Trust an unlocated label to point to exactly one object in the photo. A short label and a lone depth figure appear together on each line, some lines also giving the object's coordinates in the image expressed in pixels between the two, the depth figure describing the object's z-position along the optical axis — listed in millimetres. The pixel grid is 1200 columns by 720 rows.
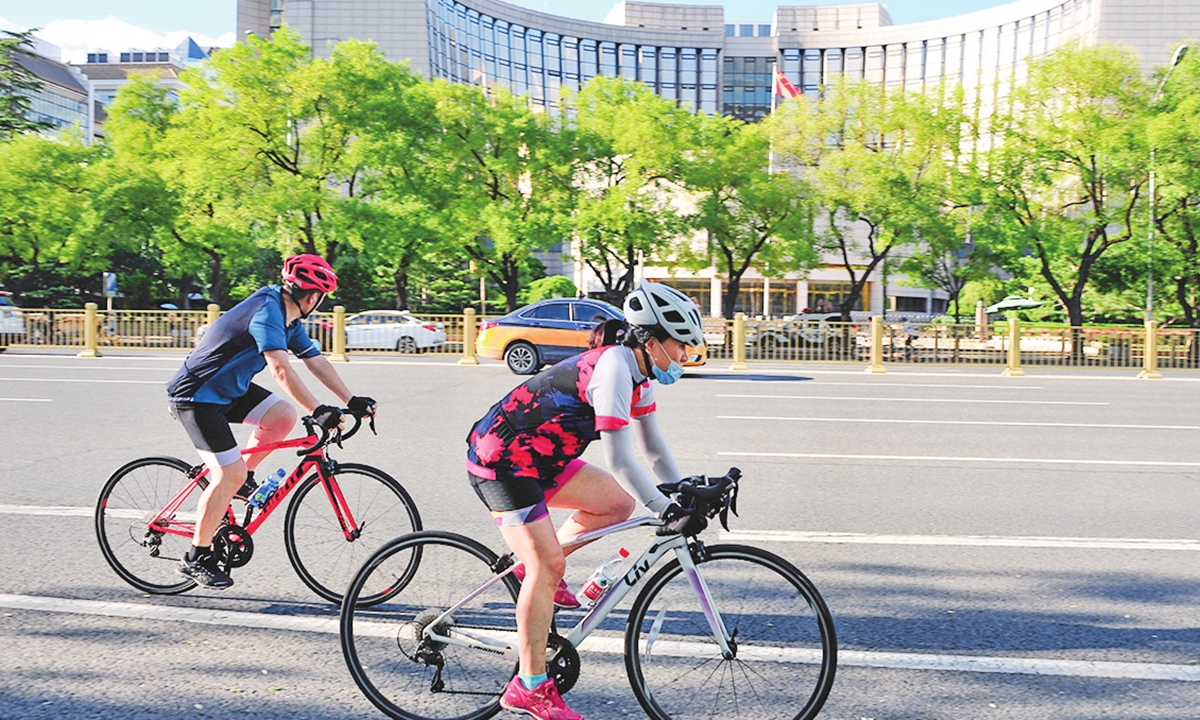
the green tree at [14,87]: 48625
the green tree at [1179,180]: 29875
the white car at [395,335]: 26188
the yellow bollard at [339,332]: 25375
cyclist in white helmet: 3426
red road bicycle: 5105
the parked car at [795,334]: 25203
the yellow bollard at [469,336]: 24812
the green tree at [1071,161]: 31266
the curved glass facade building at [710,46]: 88938
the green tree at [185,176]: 34656
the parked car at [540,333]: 21344
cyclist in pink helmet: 4938
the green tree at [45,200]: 39625
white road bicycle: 3508
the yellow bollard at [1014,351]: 22734
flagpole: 37069
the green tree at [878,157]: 33719
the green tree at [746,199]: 35469
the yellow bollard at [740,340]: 24245
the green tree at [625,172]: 35000
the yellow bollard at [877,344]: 23625
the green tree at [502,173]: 35188
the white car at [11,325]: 27078
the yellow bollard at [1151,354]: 23172
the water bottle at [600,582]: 3709
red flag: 55416
